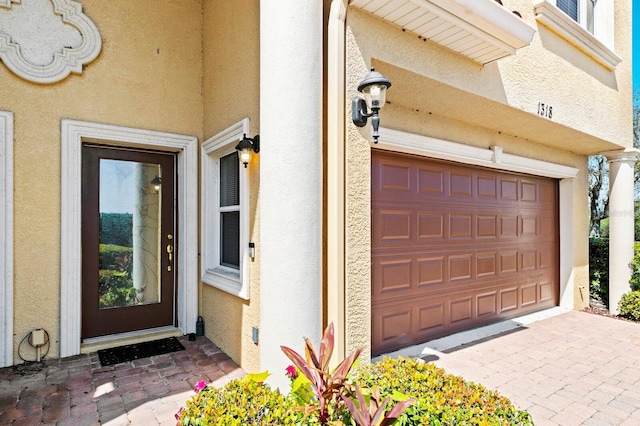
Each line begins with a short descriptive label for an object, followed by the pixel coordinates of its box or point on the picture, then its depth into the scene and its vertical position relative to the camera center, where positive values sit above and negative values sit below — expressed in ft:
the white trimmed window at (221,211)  15.12 +0.32
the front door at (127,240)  15.56 -1.06
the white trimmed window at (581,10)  20.39 +12.52
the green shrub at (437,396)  7.00 -4.01
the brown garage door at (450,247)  15.29 -1.62
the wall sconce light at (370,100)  10.02 +3.53
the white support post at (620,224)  23.30 -0.56
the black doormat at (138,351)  14.23 -5.78
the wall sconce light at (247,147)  12.66 +2.61
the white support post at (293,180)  9.56 +1.03
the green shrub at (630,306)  21.76 -5.77
